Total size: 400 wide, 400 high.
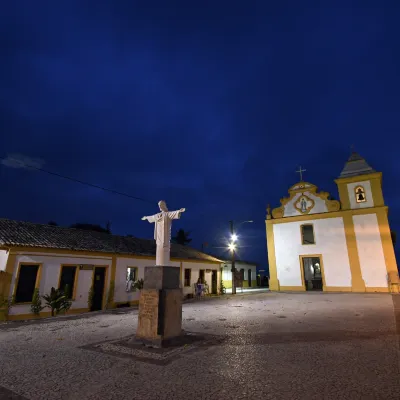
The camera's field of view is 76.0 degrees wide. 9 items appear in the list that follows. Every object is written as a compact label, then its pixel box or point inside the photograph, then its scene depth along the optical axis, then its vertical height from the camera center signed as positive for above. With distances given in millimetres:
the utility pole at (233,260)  21672 +1571
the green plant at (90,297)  14539 -1037
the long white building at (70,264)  11930 +731
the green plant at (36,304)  12095 -1178
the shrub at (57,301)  12273 -1053
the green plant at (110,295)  15455 -949
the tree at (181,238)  53359 +8264
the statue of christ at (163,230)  7074 +1363
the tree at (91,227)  43438 +8501
